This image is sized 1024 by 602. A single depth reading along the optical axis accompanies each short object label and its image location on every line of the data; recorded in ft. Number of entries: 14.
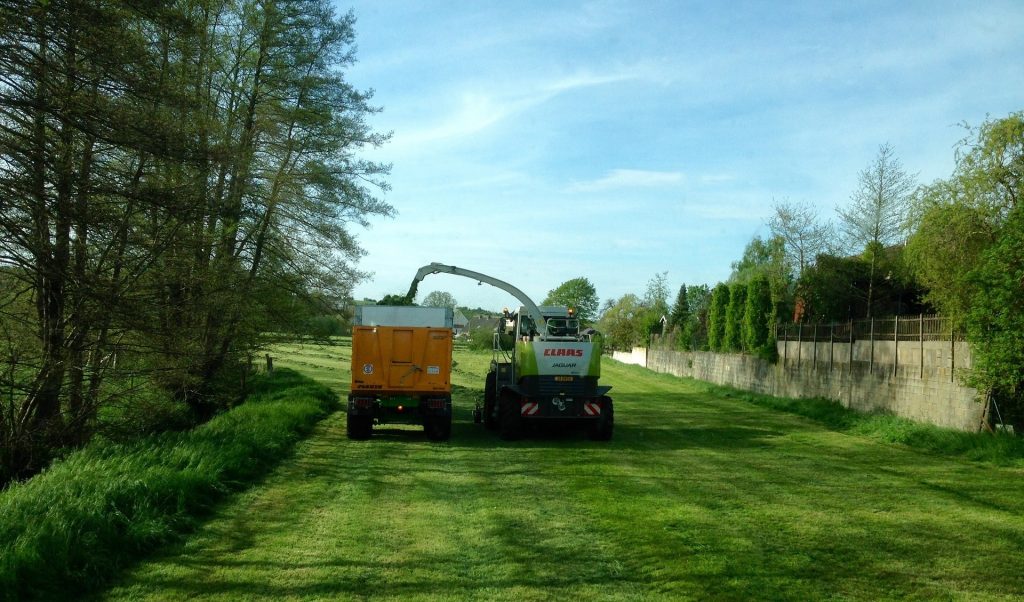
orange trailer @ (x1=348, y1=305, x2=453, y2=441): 58.13
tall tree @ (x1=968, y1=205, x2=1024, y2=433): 48.78
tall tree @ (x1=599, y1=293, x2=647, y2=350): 245.12
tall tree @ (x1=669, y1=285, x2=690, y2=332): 202.08
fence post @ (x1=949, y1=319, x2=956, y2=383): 57.58
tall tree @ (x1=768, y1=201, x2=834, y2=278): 148.66
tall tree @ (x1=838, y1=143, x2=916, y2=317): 108.88
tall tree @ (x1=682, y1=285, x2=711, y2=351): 143.33
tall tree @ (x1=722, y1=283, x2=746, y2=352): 113.91
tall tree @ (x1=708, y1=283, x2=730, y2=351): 123.13
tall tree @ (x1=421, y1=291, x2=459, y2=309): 214.75
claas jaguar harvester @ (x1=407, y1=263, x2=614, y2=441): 58.49
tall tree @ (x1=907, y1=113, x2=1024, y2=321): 59.31
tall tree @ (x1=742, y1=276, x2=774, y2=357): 102.99
